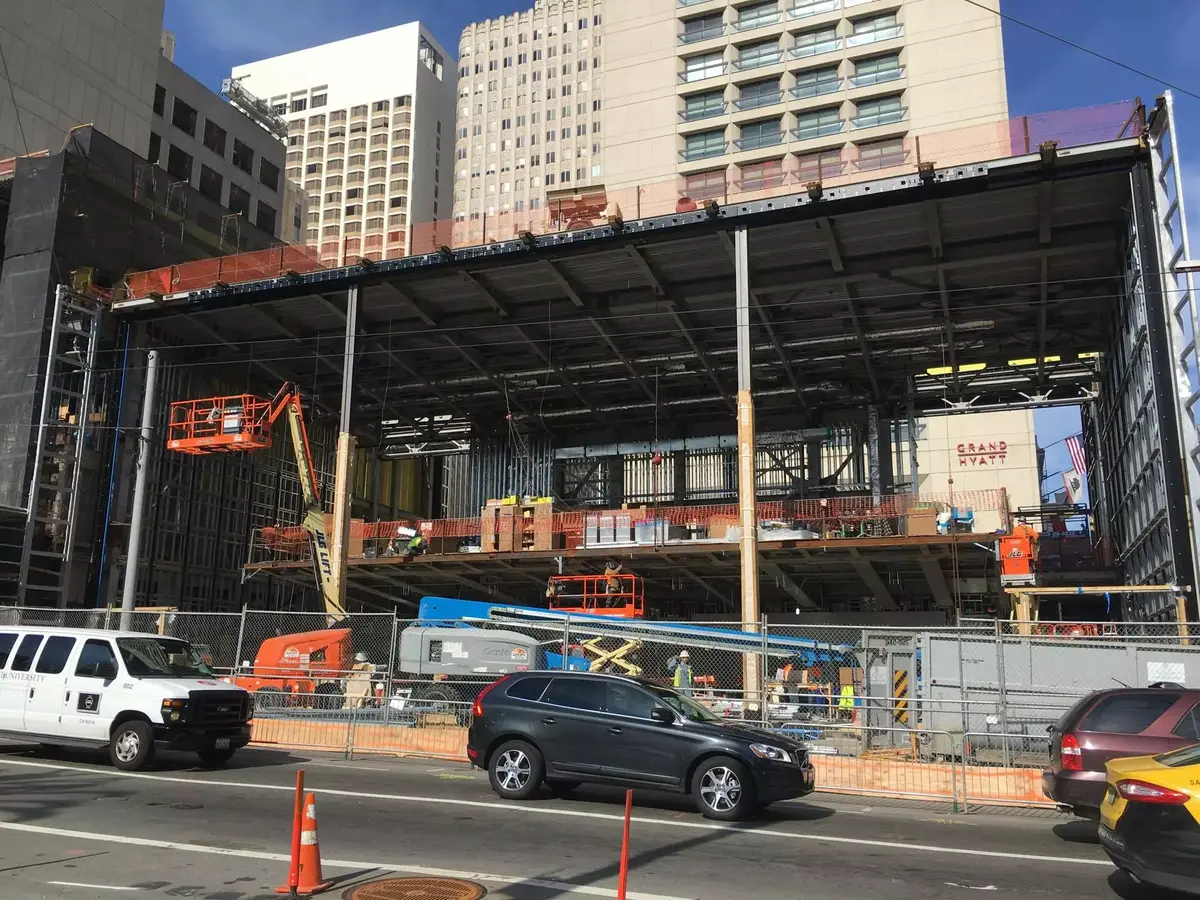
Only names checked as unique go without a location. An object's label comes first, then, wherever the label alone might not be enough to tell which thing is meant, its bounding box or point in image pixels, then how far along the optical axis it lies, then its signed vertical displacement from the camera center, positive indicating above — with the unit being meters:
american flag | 45.41 +9.64
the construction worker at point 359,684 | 17.98 -0.63
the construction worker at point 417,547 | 34.19 +3.65
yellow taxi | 6.57 -1.09
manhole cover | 6.92 -1.70
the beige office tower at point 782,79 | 58.44 +36.56
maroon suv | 10.09 -0.74
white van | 13.55 -0.70
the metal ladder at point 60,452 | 31.02 +6.33
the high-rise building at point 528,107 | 127.06 +71.69
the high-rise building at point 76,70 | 42.50 +27.15
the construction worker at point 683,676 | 17.80 -0.36
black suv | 10.92 -1.03
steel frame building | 24.70 +11.25
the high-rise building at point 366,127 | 129.75 +69.74
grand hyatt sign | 58.00 +12.11
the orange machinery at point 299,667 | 19.14 -0.32
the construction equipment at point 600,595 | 30.16 +1.96
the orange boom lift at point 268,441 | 30.17 +6.46
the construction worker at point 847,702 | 19.58 -0.88
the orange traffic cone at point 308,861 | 7.00 -1.48
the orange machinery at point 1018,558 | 27.42 +2.87
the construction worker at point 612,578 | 31.21 +2.46
